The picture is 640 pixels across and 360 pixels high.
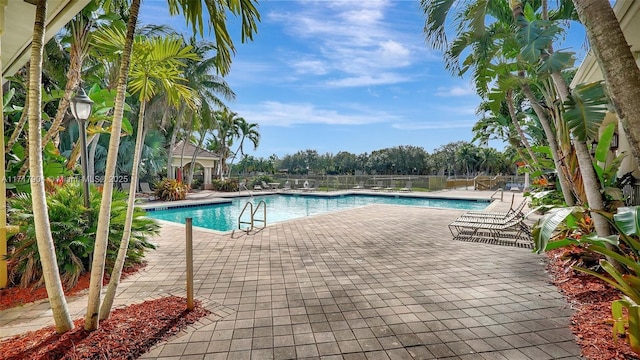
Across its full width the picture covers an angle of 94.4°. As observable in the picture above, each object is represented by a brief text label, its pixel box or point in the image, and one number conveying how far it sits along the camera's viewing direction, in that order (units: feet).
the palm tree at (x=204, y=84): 55.67
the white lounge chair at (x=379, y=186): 78.74
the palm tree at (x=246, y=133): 91.20
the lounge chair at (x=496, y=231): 21.26
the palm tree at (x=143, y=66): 9.25
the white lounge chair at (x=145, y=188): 65.63
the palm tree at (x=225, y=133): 82.94
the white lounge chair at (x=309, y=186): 79.57
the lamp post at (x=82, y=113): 12.32
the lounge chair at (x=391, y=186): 77.15
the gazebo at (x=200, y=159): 77.59
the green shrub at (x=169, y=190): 51.21
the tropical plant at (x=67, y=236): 12.66
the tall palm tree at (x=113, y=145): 8.32
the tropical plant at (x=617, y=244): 7.34
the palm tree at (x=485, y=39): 17.75
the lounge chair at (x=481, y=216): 24.04
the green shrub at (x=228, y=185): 71.36
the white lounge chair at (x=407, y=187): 72.98
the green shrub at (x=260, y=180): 80.47
